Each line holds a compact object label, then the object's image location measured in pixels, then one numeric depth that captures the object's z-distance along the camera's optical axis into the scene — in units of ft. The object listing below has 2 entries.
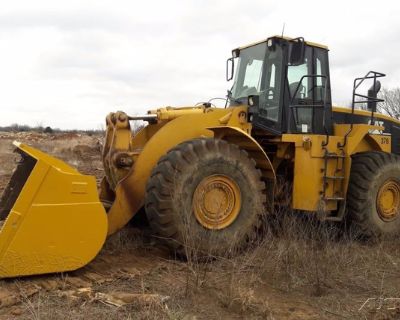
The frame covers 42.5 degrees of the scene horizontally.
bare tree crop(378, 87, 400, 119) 101.65
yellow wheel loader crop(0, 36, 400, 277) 16.34
